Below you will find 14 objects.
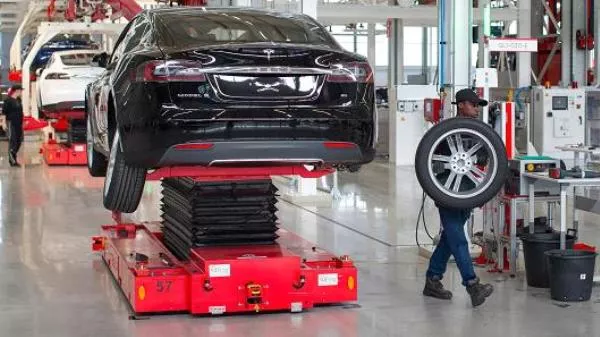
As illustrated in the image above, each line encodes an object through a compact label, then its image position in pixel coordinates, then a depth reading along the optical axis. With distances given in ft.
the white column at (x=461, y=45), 24.88
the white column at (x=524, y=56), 48.06
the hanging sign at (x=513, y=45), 24.52
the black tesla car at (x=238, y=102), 16.55
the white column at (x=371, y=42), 95.45
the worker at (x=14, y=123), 54.85
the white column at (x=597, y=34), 48.10
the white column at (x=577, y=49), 49.37
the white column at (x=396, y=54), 68.13
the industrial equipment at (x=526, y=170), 22.15
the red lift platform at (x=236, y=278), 18.60
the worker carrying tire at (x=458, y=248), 19.53
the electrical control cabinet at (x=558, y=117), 46.19
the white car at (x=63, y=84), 49.44
